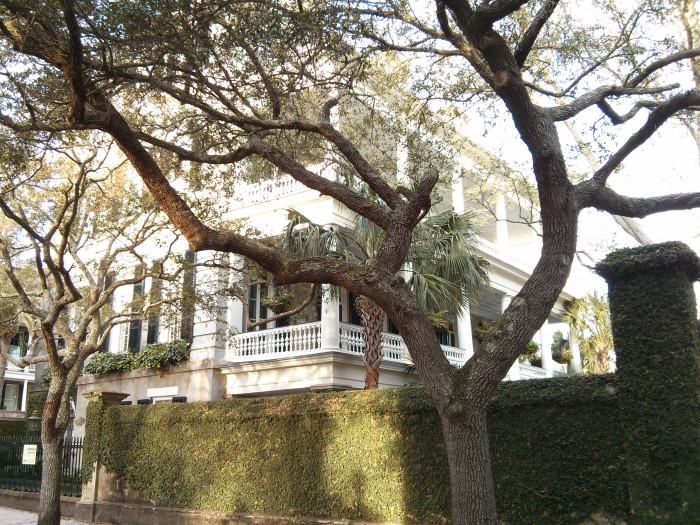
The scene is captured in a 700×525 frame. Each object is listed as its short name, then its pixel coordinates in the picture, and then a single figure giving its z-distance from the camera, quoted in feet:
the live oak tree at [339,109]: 22.74
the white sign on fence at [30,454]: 56.80
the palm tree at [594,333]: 72.49
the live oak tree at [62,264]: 40.63
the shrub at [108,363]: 70.33
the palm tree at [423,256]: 48.47
